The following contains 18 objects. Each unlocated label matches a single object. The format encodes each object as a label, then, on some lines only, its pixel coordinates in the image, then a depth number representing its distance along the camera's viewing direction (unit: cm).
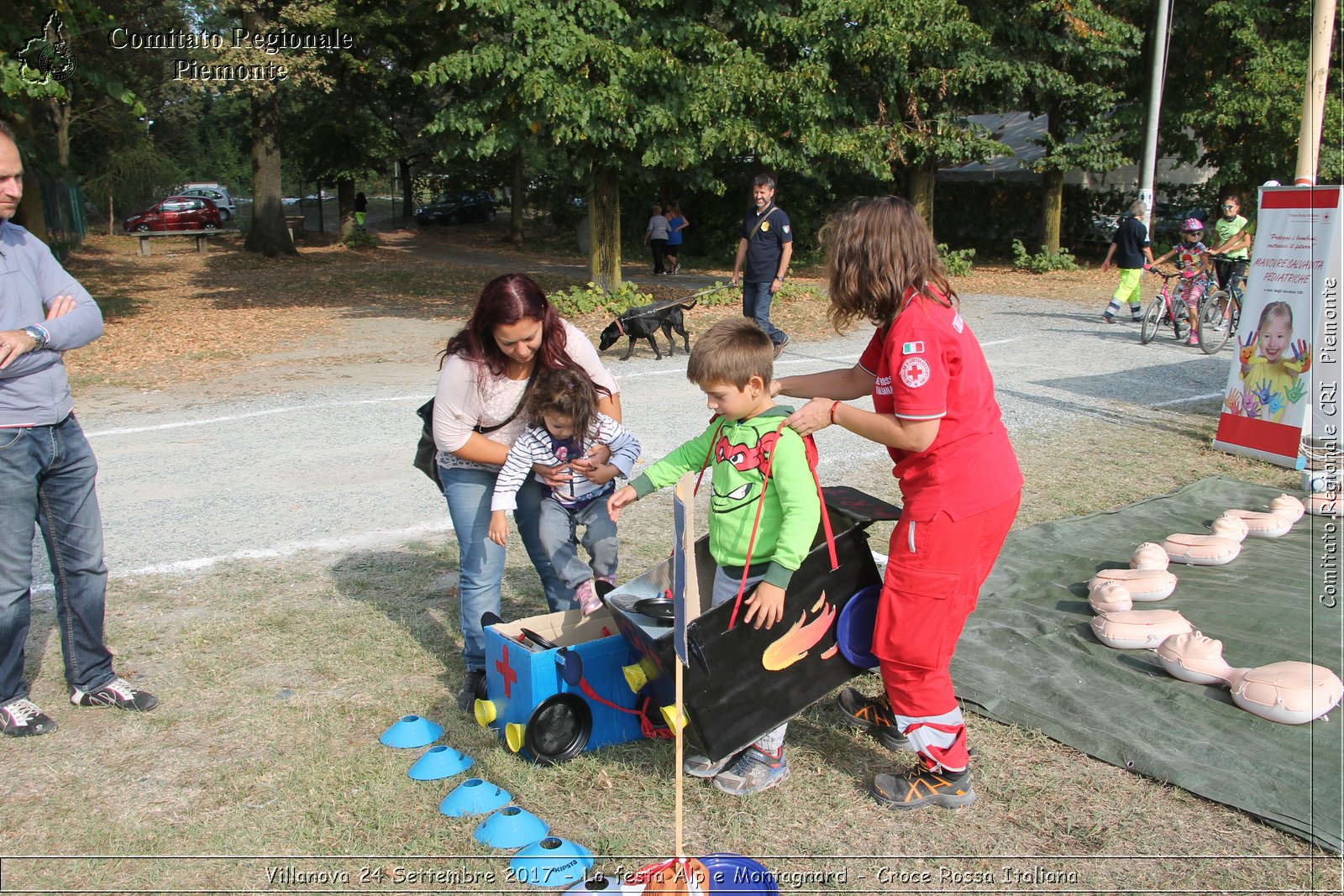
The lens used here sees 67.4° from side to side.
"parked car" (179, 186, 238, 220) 4107
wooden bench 2989
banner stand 720
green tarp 345
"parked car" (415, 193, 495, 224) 3969
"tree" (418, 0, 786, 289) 1361
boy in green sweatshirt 314
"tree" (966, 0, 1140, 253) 2258
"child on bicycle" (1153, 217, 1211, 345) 1315
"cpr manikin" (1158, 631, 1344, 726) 370
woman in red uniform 301
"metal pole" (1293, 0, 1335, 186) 719
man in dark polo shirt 1138
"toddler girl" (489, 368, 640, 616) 378
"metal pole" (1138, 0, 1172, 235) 1941
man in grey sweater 365
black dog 1225
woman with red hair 376
